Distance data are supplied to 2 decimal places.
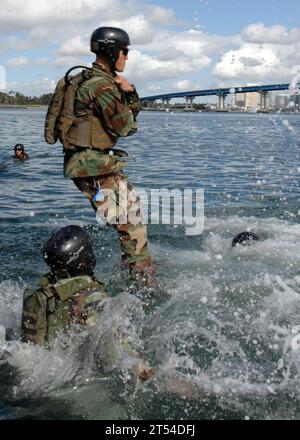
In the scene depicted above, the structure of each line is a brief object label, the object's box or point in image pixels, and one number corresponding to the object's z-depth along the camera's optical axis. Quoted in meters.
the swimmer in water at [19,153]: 21.45
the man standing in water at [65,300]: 4.70
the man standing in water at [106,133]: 6.22
